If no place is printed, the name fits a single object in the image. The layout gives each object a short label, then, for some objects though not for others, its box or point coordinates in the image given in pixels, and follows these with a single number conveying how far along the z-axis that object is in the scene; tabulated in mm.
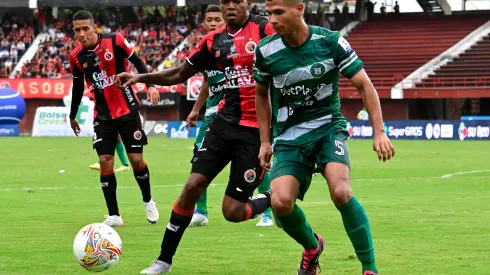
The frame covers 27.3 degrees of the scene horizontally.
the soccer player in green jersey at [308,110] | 7352
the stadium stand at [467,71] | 51397
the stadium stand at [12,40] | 61438
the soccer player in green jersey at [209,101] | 10680
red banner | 57438
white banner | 49553
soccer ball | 8008
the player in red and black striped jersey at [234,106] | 8938
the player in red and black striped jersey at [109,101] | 12281
